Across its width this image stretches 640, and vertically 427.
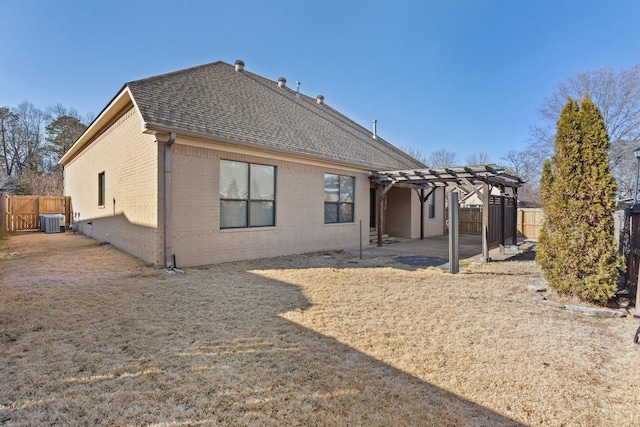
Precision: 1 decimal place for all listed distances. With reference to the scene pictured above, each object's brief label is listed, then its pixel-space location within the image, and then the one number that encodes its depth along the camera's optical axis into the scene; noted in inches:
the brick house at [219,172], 287.6
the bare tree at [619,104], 772.6
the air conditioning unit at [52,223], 590.6
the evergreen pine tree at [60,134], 1107.3
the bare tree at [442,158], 1705.2
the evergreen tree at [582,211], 194.4
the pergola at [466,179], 371.7
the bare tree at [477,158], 1690.5
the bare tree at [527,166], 1023.9
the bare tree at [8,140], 1096.2
